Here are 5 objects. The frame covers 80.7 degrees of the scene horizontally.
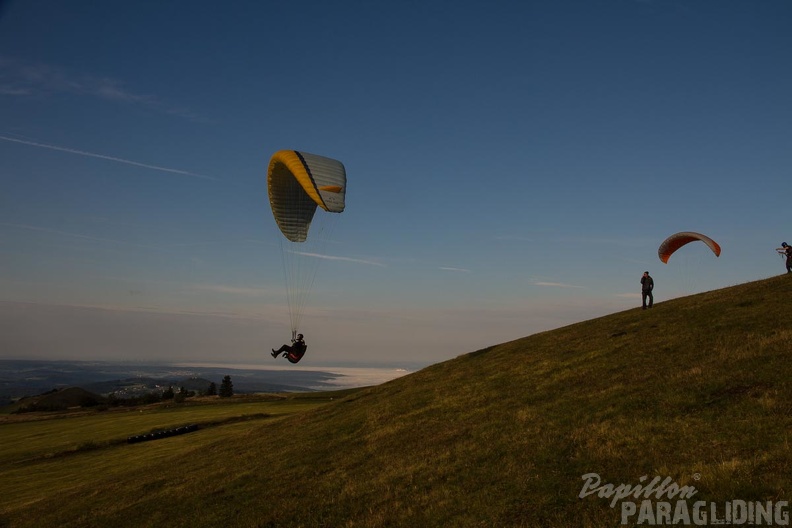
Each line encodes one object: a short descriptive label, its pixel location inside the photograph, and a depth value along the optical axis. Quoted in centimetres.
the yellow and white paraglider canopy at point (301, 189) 2553
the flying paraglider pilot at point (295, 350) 2632
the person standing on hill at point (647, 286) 3006
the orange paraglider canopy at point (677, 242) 2989
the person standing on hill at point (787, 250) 2798
